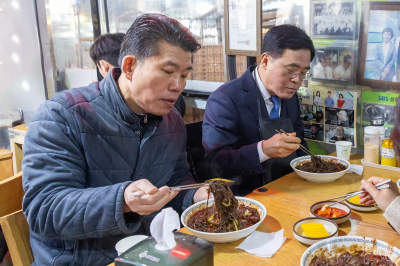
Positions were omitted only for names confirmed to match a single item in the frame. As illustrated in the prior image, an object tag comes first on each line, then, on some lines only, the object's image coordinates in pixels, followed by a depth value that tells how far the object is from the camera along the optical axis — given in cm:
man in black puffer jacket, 140
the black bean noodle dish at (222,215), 151
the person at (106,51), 299
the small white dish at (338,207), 154
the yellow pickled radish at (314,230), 143
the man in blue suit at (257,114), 237
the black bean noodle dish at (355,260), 120
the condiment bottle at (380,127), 255
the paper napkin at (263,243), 138
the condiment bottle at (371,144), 242
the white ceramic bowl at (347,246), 124
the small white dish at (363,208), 168
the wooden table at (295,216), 136
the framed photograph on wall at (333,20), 255
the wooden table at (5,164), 410
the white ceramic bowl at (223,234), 141
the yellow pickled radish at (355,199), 176
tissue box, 93
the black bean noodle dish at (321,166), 219
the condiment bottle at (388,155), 234
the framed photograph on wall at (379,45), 237
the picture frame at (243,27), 286
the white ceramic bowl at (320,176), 206
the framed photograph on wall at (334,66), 263
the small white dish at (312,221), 138
